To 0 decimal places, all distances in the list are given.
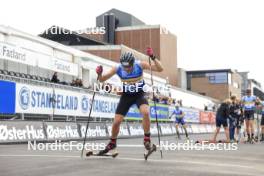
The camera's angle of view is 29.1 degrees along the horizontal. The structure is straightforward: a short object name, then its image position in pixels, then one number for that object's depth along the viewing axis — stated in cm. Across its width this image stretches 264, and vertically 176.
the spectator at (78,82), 2226
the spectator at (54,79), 2052
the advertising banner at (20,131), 1526
